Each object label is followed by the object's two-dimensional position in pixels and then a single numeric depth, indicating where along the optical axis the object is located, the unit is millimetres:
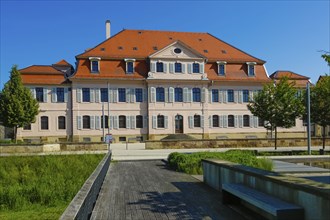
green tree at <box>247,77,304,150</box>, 24078
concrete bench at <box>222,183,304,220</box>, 4781
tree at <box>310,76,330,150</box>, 22797
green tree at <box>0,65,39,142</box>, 33031
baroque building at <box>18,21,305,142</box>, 38844
